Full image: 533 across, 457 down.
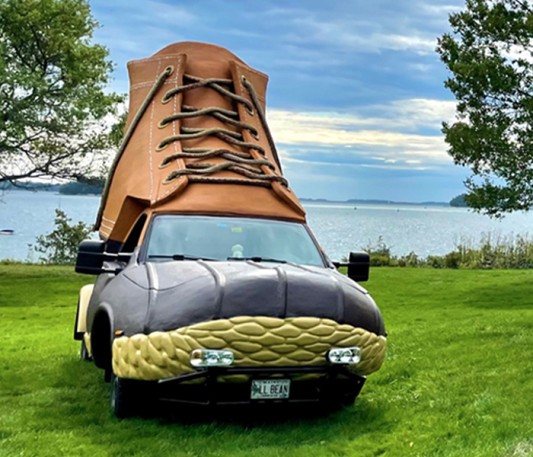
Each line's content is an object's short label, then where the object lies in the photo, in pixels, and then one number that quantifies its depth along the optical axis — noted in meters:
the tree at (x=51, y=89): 16.83
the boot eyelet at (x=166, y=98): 7.55
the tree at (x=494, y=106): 16.02
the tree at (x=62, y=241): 24.03
